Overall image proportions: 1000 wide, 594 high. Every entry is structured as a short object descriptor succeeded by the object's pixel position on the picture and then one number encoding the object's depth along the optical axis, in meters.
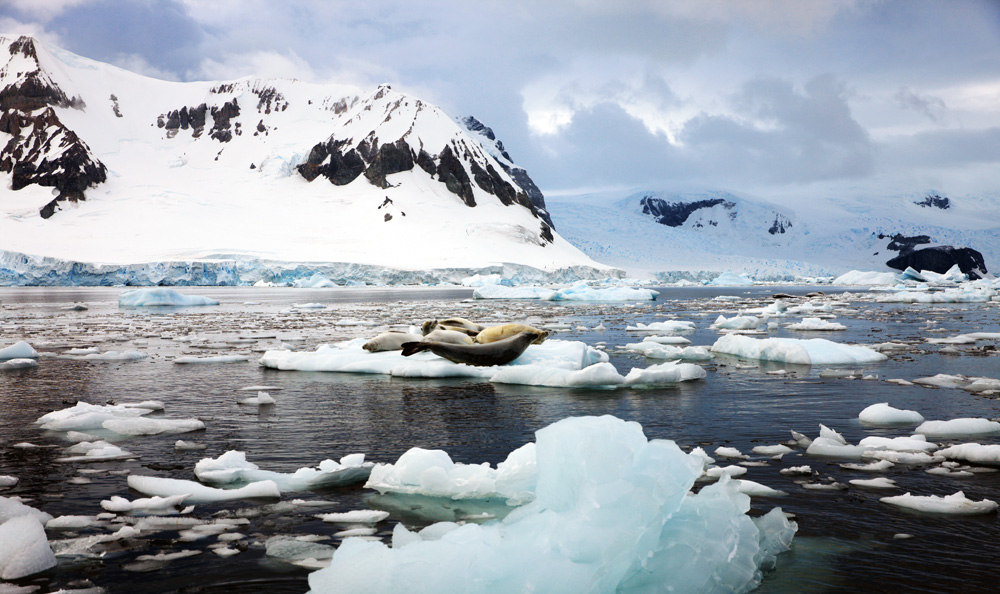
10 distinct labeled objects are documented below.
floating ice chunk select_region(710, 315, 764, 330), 15.30
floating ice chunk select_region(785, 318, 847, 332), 15.01
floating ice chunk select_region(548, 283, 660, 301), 34.97
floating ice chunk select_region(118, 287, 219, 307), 27.92
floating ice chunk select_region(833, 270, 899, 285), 60.28
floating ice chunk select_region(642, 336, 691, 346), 12.36
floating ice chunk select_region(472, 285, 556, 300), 38.38
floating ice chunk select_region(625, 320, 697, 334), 14.73
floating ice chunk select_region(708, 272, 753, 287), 64.56
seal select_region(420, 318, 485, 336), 10.63
